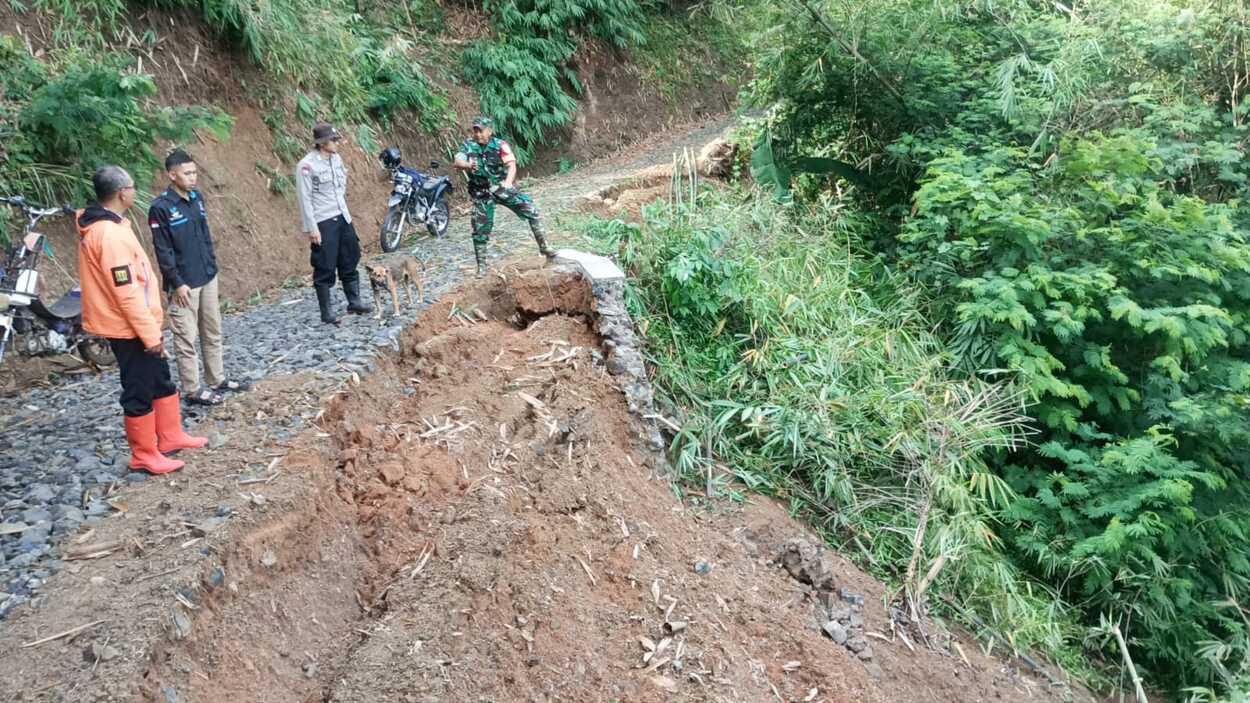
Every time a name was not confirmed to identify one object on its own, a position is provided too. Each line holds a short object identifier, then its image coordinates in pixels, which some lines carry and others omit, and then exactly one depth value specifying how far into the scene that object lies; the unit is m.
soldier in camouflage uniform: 7.11
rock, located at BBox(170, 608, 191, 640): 3.36
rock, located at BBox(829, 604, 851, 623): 5.26
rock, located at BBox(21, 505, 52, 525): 4.08
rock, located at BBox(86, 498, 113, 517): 4.14
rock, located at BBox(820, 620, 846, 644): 5.09
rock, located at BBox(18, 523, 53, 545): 3.91
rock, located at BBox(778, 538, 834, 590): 5.42
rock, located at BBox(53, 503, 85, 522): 4.12
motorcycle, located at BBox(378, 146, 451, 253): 9.39
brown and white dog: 6.39
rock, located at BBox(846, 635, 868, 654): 5.09
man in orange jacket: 4.29
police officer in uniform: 6.32
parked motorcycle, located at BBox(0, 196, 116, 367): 6.15
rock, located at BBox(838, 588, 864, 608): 5.45
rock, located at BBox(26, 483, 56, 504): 4.27
